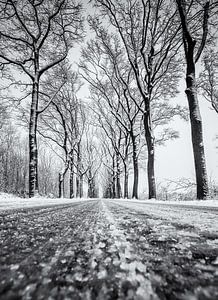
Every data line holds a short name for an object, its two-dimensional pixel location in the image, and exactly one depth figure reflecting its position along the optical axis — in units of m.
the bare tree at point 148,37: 9.23
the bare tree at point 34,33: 8.80
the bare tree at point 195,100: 5.39
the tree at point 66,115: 15.99
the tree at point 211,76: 11.78
